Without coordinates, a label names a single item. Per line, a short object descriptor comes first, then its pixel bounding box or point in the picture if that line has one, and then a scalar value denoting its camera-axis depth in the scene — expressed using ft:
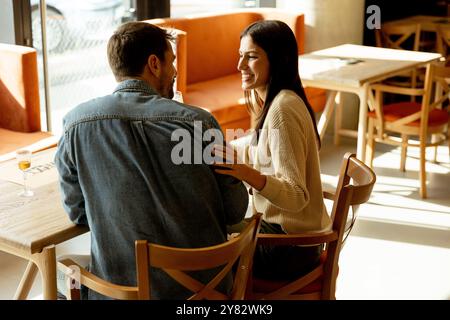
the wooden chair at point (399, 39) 36.34
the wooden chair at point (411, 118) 25.73
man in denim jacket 10.96
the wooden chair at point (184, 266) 10.09
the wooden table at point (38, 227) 11.72
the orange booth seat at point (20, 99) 23.46
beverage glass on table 13.68
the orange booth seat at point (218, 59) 27.96
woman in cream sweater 12.83
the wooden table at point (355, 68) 25.24
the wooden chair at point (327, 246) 12.82
